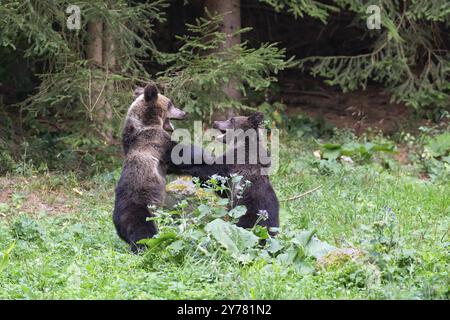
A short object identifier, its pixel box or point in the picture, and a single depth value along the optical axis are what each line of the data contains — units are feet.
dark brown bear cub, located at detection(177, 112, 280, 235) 52.13
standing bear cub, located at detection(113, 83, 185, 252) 52.26
